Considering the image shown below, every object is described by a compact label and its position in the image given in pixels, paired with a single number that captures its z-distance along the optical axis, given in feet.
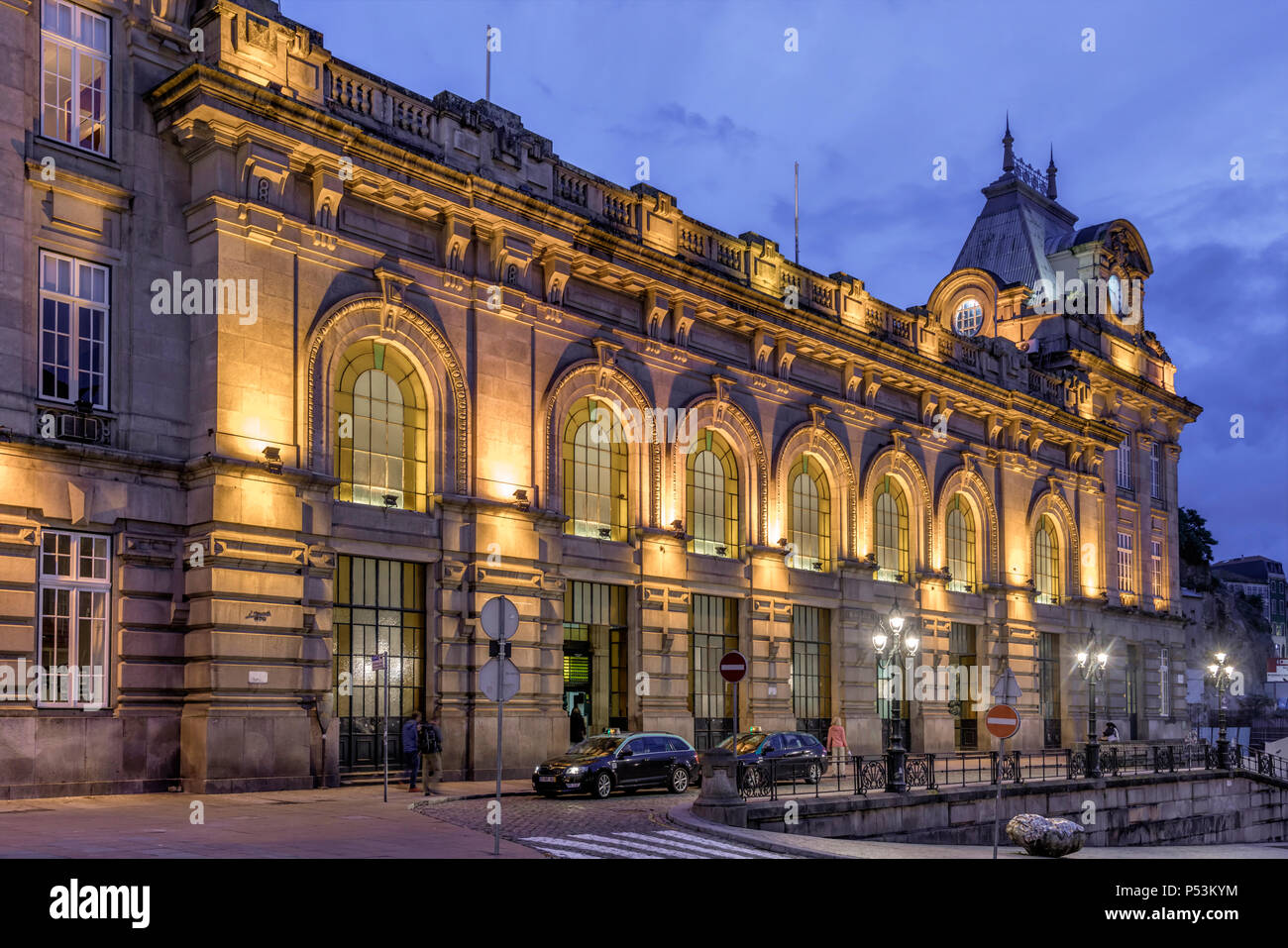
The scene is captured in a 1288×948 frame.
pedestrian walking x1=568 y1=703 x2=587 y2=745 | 120.67
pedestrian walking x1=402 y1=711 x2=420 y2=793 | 93.35
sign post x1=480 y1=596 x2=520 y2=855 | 57.77
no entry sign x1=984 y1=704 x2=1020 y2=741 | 71.92
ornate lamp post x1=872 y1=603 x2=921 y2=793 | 100.37
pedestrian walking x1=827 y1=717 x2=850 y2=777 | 132.73
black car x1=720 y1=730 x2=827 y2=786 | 99.91
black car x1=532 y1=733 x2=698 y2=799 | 95.71
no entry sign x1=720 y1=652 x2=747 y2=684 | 78.74
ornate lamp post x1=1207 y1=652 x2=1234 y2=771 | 155.74
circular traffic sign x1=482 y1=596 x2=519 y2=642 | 59.16
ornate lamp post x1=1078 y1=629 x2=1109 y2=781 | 190.60
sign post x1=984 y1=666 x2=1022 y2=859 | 71.76
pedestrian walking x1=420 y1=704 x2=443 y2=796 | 91.40
